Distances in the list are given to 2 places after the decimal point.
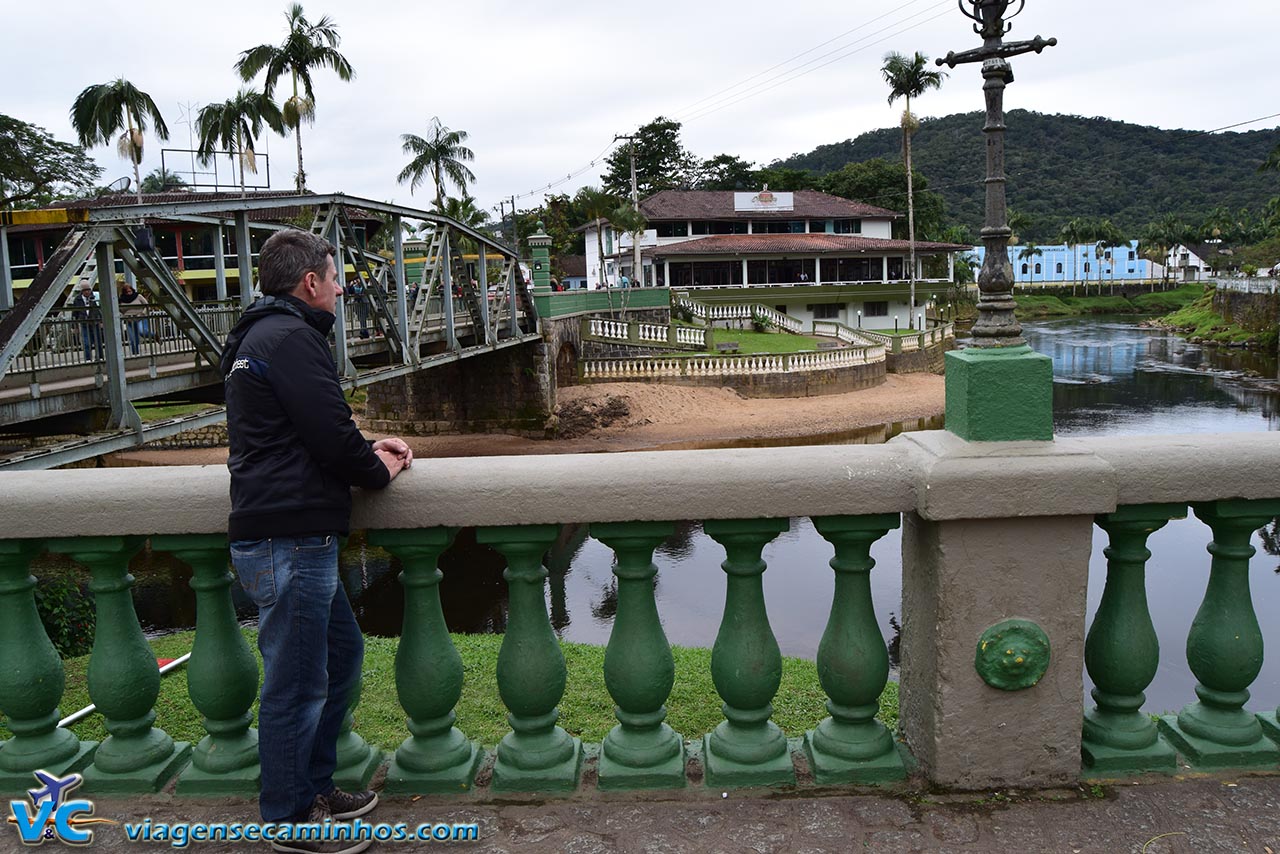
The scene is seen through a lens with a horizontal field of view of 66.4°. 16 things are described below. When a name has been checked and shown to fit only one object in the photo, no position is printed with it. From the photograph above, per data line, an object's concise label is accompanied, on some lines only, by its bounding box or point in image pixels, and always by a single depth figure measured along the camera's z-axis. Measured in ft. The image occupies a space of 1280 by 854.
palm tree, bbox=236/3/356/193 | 112.78
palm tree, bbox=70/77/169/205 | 123.65
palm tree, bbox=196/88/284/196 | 116.67
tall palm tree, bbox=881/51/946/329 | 174.81
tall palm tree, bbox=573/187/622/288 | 158.71
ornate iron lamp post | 8.33
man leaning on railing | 7.23
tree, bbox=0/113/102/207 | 118.32
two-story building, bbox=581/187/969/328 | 168.45
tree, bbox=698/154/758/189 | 240.53
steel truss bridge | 31.94
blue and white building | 351.46
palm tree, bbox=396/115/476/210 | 157.58
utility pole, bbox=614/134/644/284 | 159.52
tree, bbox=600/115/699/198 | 234.99
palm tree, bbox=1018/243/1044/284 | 337.11
